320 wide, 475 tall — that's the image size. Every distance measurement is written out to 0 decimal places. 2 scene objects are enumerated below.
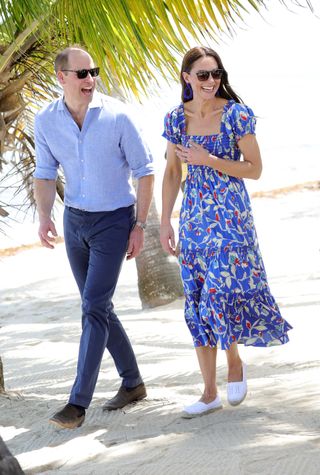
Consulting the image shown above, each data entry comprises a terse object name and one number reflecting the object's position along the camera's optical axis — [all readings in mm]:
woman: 8406
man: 8617
